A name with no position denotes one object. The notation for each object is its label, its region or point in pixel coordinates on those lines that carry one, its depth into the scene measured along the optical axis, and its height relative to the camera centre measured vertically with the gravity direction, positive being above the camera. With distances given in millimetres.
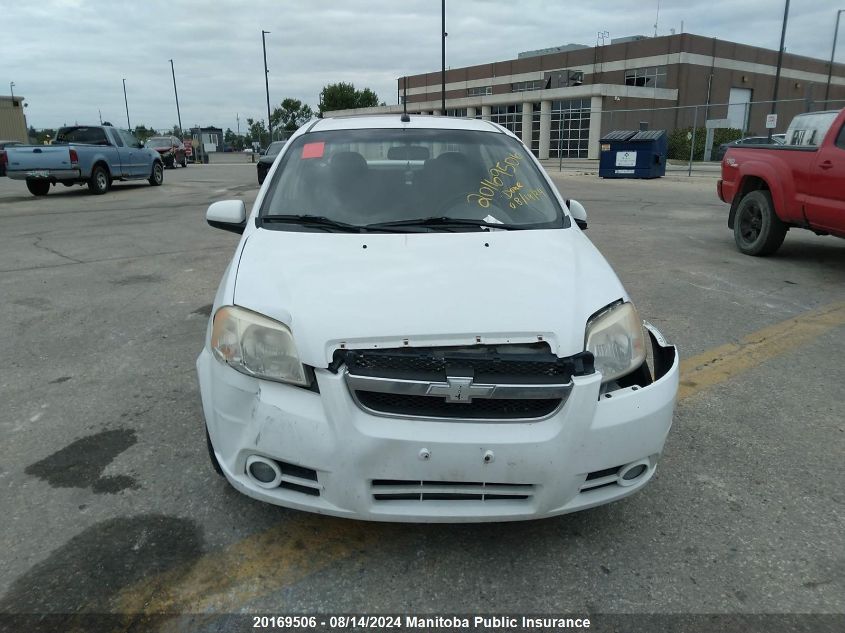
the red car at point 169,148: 33812 -541
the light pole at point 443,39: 28141 +4044
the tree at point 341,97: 82062 +4707
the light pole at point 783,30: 27312 +4219
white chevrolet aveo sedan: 2195 -867
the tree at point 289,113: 84750 +2933
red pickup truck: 6926 -629
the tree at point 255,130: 79075 +877
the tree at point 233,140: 90562 -496
